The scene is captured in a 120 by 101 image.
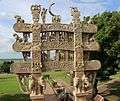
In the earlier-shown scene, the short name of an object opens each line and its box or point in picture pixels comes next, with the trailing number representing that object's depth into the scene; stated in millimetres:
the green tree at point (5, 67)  27923
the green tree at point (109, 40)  11297
